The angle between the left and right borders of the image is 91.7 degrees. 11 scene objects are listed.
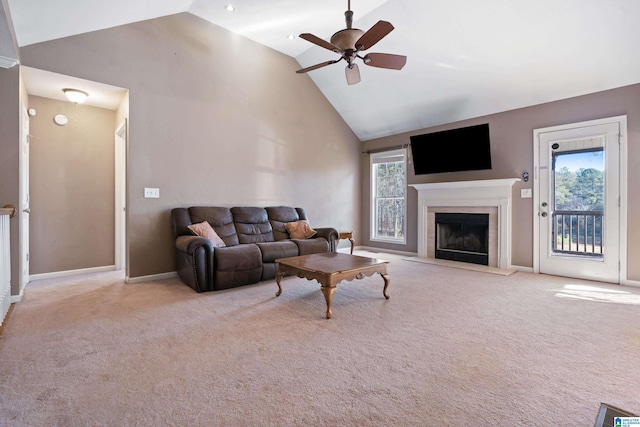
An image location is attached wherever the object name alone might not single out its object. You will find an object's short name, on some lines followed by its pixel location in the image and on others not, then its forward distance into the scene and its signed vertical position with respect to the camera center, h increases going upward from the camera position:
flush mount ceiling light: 3.80 +1.44
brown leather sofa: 3.45 -0.44
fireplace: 4.78 +0.07
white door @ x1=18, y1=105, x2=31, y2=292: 3.14 +0.15
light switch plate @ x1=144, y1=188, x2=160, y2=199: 3.98 +0.23
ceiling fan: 2.63 +1.52
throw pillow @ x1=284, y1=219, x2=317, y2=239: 4.79 -0.30
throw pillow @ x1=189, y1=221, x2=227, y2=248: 3.89 -0.27
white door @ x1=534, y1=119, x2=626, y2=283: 3.93 +0.14
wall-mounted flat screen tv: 4.88 +1.01
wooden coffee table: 2.71 -0.54
